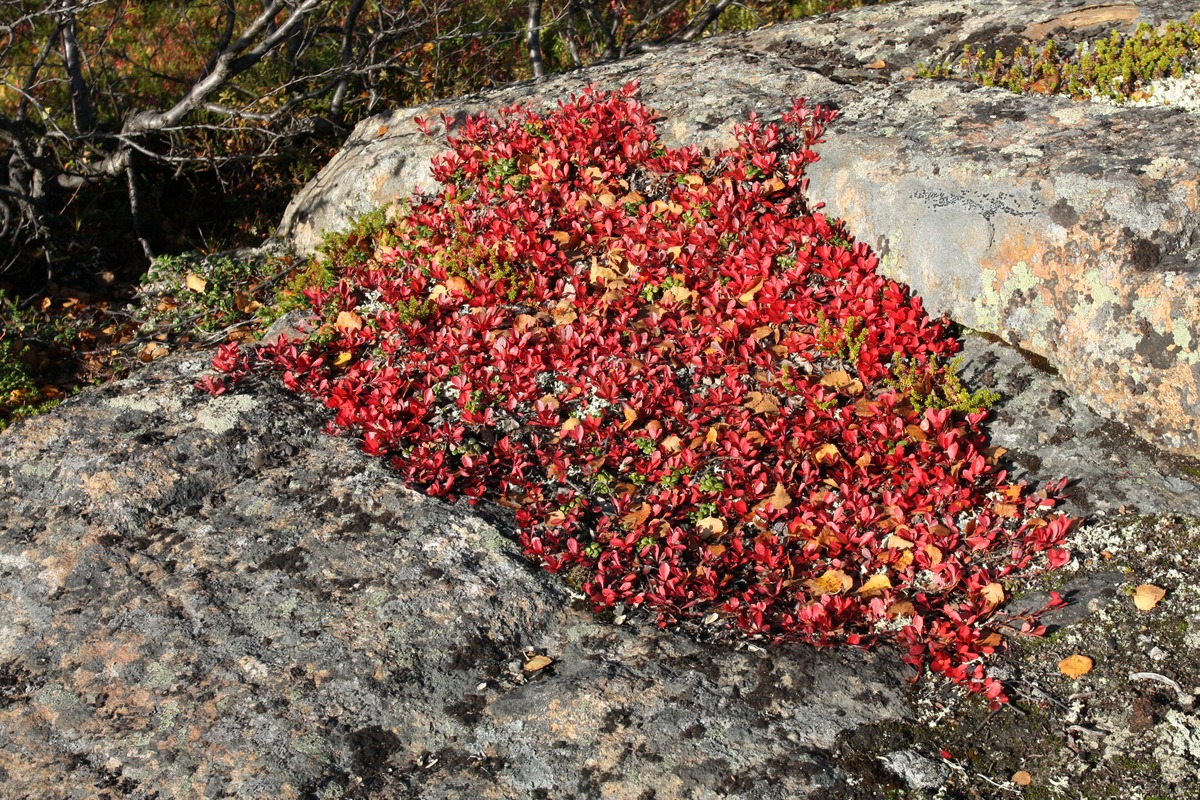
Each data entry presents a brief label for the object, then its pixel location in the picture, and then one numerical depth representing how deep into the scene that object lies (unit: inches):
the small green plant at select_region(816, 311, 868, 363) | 189.9
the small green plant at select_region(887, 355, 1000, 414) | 177.9
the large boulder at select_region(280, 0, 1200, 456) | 171.8
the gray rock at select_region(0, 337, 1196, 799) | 124.4
